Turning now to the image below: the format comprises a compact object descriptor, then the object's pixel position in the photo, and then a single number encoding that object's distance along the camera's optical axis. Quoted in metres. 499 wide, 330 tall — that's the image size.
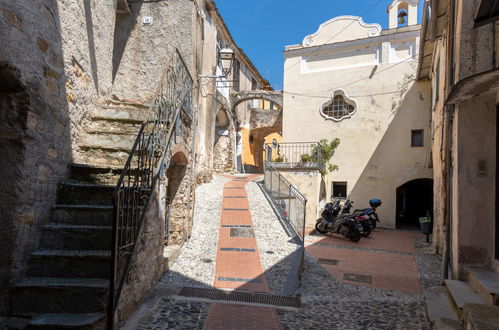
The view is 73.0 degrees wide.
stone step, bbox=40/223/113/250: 3.49
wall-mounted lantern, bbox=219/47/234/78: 10.40
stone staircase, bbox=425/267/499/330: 3.02
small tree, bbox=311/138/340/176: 13.90
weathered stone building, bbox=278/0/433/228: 12.79
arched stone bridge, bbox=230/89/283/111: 17.77
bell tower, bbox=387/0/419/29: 13.69
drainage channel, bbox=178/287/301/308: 4.72
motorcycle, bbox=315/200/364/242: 9.82
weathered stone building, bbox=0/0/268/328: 3.10
